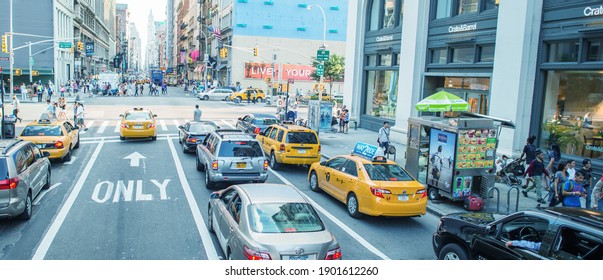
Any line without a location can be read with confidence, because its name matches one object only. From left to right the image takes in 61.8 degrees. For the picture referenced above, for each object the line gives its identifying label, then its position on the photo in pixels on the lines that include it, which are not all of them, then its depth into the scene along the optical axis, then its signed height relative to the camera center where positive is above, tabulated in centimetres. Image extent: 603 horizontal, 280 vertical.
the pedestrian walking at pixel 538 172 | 1416 -204
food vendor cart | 1364 -172
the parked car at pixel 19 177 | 1005 -228
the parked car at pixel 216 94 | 6078 -151
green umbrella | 1622 -30
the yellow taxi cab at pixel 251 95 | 5750 -136
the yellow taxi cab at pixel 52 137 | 1728 -222
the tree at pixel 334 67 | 6950 +296
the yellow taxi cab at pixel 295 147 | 1786 -214
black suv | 628 -191
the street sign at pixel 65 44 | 5280 +308
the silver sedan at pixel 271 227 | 714 -218
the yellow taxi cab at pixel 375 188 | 1151 -230
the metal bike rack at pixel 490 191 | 1316 -257
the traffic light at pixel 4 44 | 4741 +248
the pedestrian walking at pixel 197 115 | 2706 -182
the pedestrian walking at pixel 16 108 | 2891 -215
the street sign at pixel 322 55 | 3550 +230
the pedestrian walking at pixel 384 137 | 2058 -187
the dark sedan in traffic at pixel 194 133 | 2070 -216
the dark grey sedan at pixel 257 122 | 2451 -188
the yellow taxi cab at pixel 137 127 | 2336 -226
